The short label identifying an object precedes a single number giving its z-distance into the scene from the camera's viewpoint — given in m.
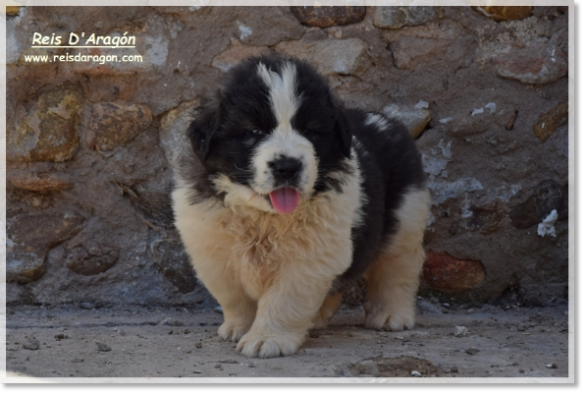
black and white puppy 6.16
